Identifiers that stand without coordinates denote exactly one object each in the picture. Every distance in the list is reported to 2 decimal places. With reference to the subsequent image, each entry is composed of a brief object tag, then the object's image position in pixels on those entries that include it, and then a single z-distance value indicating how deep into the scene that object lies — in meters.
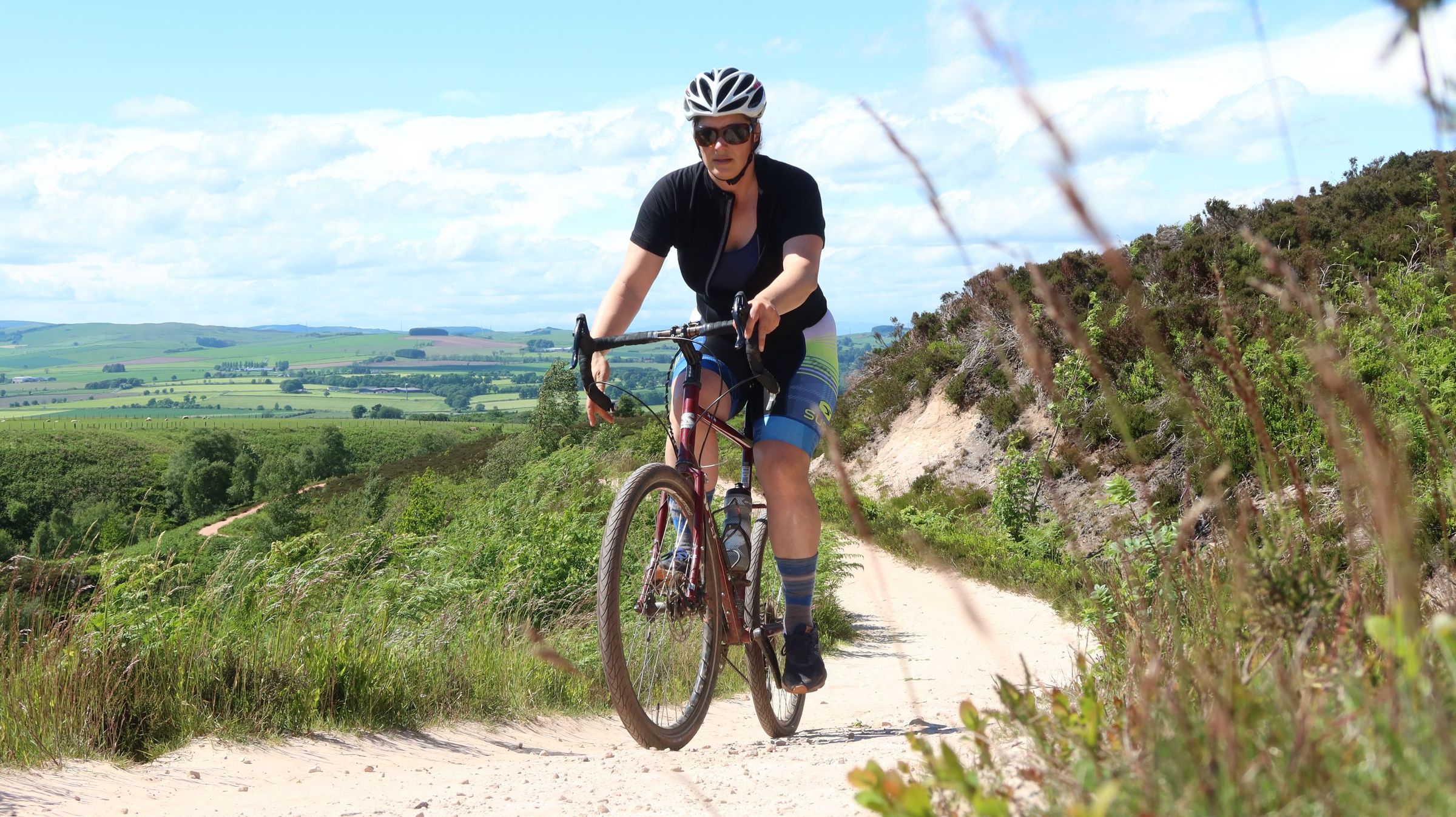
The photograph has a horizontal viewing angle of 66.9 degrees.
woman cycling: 3.99
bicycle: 3.56
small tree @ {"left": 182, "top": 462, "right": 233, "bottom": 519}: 79.12
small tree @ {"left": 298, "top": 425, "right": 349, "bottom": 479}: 83.12
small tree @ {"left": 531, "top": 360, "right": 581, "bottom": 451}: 27.28
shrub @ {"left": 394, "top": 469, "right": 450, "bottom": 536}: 19.03
